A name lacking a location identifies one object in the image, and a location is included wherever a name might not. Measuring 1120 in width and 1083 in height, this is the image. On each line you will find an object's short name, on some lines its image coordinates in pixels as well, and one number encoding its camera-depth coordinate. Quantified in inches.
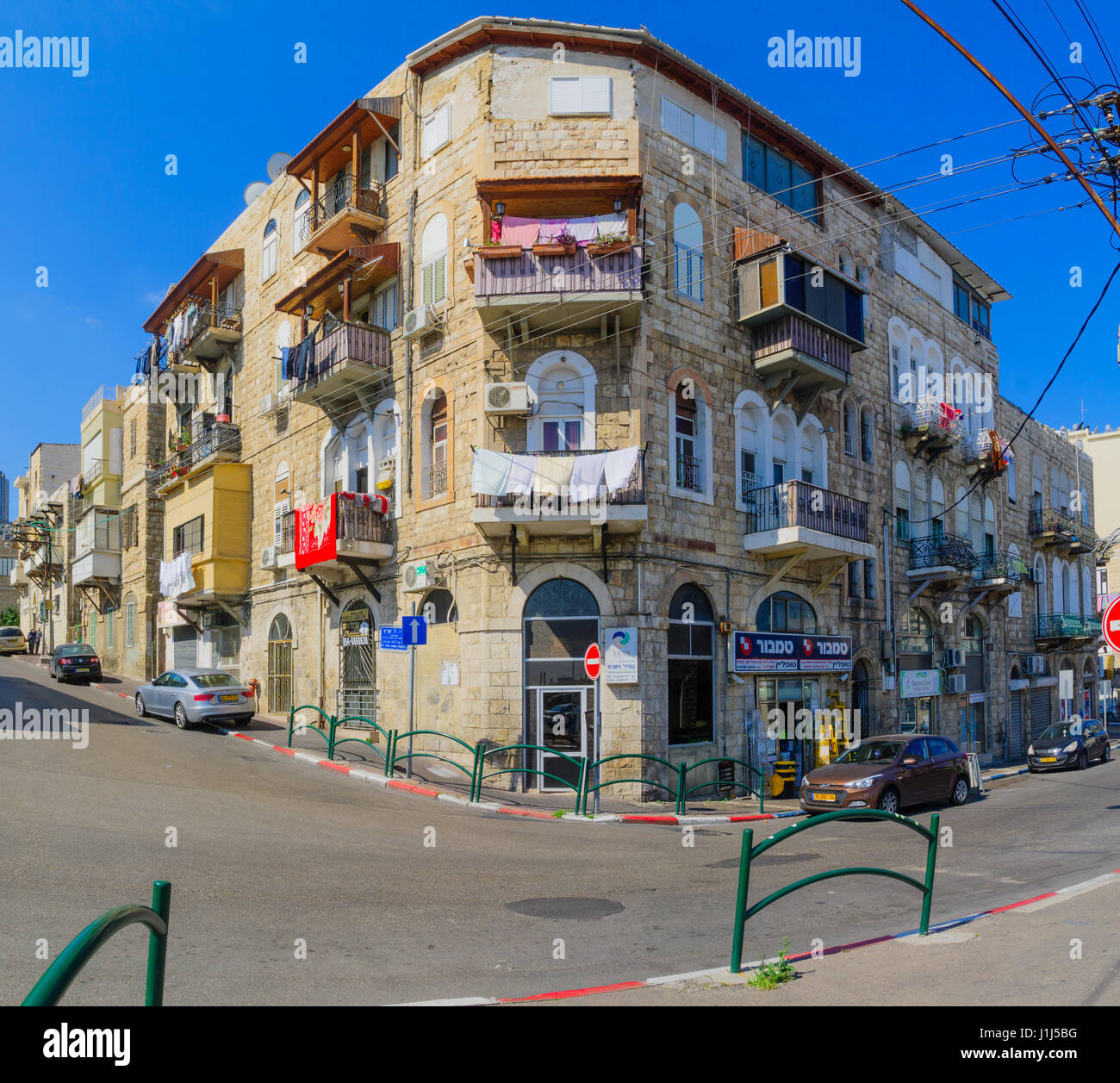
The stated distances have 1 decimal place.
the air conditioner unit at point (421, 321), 861.2
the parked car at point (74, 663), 1336.1
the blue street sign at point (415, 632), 714.2
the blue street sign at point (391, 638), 719.7
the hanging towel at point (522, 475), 749.3
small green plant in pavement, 237.0
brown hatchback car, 679.7
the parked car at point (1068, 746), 1107.3
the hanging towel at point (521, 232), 794.8
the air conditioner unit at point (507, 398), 779.4
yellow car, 2132.1
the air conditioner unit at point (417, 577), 841.5
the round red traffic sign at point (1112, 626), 383.6
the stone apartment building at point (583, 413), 775.1
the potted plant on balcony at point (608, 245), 762.8
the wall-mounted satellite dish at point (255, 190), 1315.2
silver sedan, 919.7
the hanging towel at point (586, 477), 742.5
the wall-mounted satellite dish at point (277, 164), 1228.5
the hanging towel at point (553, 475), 756.0
